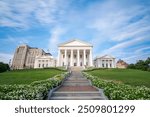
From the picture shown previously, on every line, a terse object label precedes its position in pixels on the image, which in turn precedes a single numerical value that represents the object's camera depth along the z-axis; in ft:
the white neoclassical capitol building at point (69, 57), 219.00
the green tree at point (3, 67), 118.42
